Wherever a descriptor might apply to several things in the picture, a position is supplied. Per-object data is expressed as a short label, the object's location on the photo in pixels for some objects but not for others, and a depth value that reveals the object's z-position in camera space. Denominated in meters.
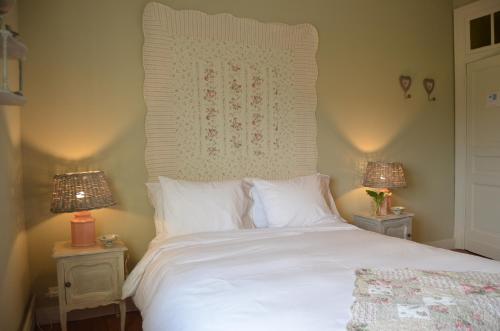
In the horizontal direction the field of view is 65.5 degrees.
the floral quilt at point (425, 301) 1.19
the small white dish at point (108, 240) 2.31
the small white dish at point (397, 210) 3.31
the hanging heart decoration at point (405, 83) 3.73
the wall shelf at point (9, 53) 1.12
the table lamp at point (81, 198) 2.20
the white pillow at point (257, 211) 2.74
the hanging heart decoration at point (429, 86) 3.88
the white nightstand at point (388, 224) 3.15
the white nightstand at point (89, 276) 2.19
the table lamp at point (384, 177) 3.23
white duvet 1.28
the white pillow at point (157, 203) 2.52
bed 1.34
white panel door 3.72
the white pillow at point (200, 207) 2.43
